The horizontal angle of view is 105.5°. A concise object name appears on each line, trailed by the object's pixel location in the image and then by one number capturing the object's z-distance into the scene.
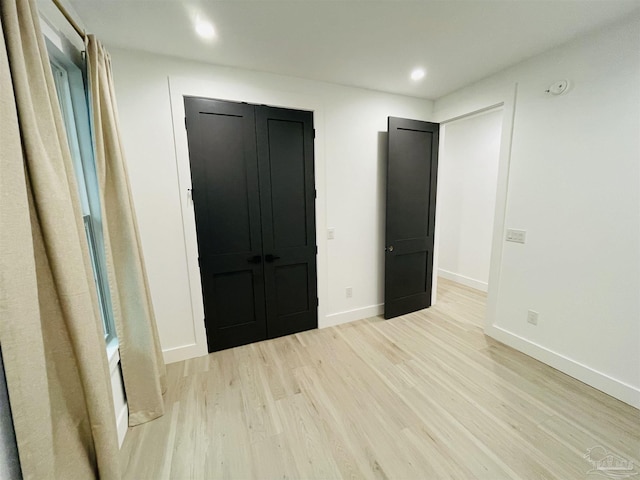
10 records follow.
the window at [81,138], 1.47
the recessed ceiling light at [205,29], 1.52
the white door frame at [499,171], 2.16
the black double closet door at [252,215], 2.03
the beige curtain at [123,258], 1.39
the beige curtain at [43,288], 0.69
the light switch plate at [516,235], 2.14
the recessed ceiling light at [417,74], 2.14
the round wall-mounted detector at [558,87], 1.80
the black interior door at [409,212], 2.61
